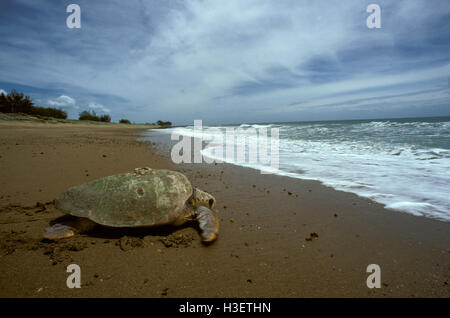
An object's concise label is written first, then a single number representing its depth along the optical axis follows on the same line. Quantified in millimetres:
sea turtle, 2344
